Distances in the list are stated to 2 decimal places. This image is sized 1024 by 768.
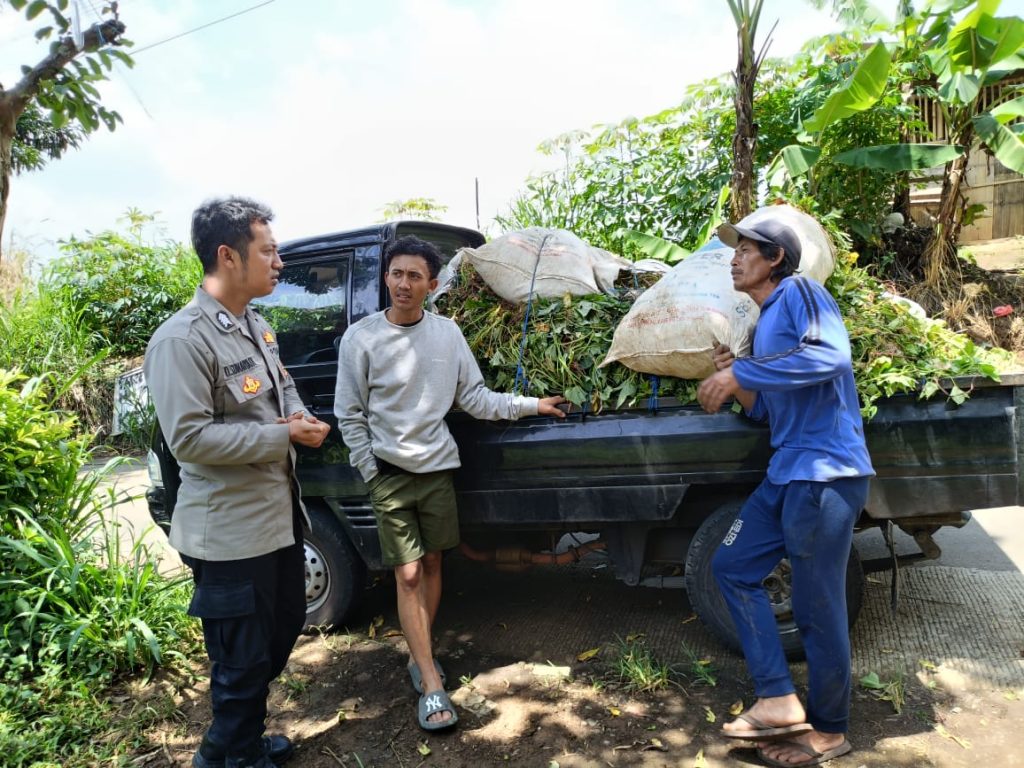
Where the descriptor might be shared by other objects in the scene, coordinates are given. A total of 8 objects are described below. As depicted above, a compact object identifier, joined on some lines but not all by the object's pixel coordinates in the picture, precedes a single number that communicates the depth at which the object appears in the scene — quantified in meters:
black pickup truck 2.93
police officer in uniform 2.41
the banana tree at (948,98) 5.40
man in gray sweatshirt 3.18
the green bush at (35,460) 3.71
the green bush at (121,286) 10.25
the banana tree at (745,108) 5.38
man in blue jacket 2.53
